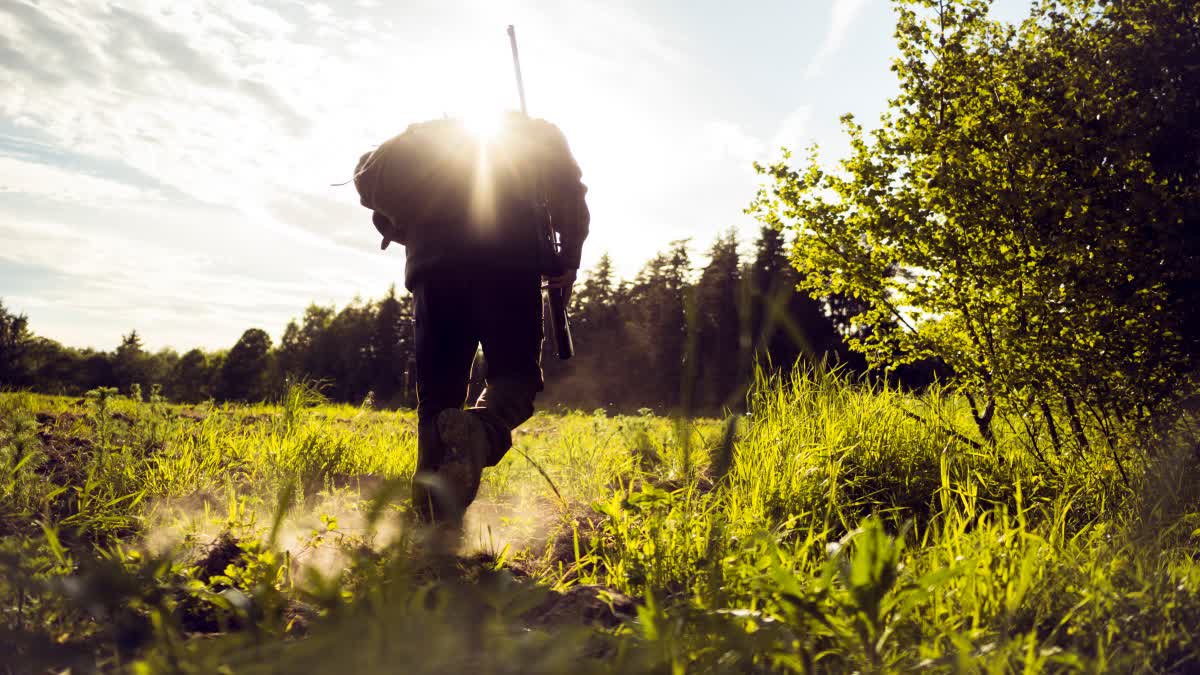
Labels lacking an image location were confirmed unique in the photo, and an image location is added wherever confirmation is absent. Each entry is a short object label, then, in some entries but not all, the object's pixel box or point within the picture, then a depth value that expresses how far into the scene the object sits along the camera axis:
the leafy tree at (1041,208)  3.27
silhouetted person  2.63
